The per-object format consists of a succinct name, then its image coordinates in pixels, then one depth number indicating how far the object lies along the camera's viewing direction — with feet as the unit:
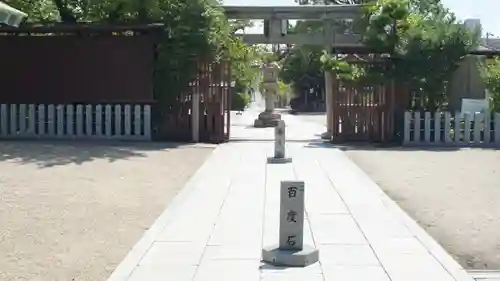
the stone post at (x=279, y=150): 47.19
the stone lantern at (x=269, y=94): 91.81
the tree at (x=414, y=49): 60.80
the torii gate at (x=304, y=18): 68.08
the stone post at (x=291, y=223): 21.13
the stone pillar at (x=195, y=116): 61.87
